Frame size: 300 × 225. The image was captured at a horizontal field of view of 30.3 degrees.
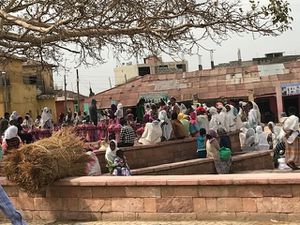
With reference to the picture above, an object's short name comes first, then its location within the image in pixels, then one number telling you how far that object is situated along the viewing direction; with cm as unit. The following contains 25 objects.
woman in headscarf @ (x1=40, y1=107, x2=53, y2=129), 1897
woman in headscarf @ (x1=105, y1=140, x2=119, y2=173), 1100
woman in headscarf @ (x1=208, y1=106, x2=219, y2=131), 1605
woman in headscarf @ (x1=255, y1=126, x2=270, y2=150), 1639
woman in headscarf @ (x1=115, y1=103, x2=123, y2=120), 1824
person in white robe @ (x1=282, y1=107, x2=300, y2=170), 1117
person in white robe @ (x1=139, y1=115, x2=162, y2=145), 1430
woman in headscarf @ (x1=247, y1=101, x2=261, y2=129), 1794
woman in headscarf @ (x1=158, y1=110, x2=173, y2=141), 1483
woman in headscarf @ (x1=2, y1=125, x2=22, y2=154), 1024
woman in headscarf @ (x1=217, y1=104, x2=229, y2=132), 1628
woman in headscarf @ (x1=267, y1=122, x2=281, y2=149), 1581
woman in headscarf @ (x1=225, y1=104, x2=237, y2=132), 1662
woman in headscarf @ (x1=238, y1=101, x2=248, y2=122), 1996
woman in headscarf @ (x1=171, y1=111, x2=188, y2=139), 1531
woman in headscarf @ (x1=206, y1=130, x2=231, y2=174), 1339
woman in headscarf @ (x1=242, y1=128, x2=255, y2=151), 1669
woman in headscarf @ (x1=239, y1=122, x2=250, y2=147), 1680
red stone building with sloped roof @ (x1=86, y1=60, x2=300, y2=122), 3678
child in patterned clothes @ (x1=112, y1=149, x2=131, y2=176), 1023
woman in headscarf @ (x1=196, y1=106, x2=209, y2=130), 1634
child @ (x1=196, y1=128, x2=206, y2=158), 1421
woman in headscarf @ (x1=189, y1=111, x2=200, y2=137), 1602
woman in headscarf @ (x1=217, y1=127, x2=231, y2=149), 1496
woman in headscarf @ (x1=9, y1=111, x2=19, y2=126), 1340
